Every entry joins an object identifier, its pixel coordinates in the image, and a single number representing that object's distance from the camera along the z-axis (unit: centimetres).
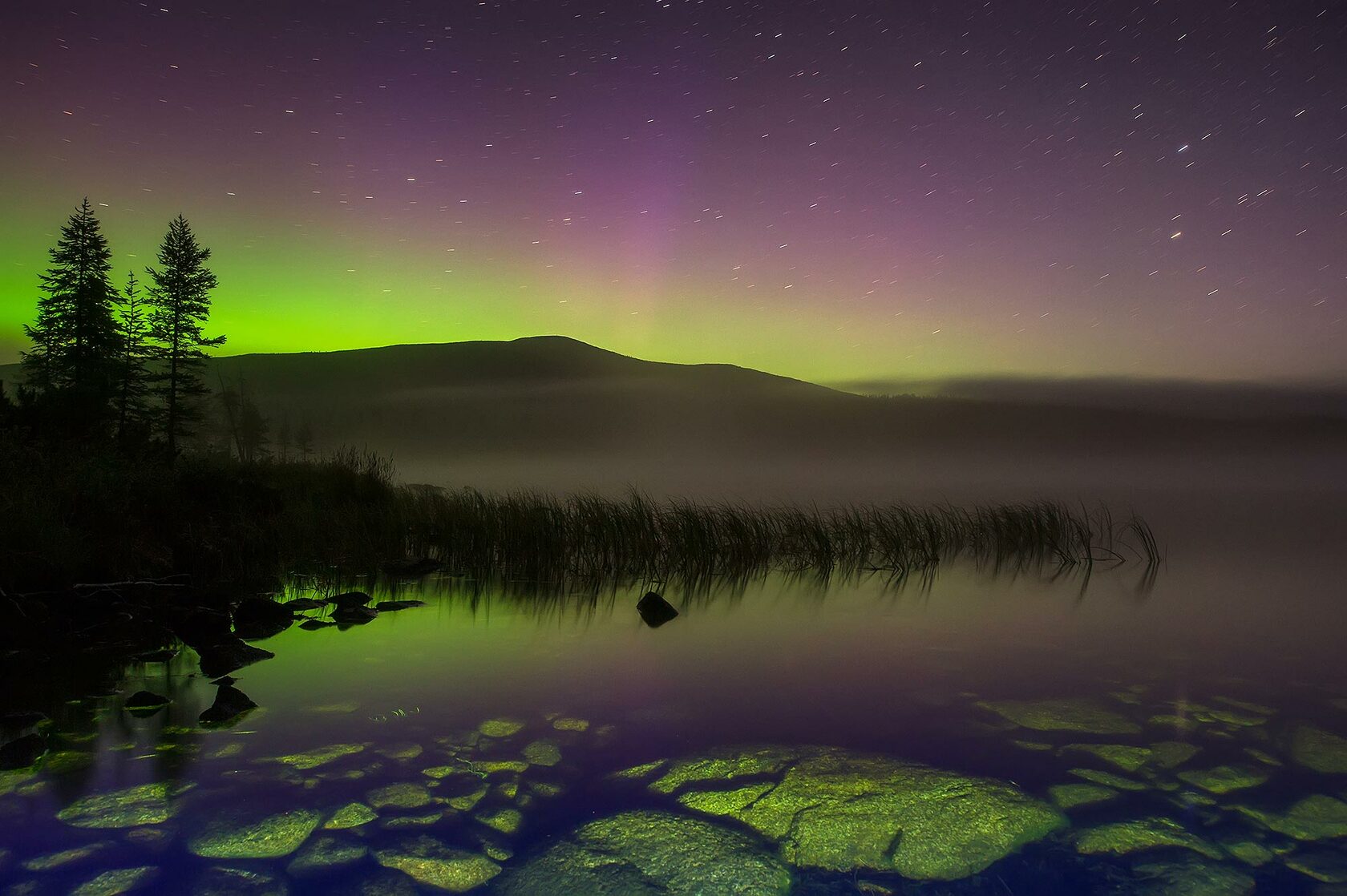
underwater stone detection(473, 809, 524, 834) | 561
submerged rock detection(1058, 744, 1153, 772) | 702
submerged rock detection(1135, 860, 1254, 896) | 498
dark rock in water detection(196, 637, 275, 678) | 904
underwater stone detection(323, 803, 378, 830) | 557
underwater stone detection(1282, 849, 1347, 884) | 512
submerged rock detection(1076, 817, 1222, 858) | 549
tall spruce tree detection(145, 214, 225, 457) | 3778
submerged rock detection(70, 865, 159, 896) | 471
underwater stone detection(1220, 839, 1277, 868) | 534
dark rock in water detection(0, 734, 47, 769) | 614
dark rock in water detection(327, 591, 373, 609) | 1226
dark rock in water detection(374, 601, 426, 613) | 1274
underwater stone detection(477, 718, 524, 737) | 761
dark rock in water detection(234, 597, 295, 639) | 1079
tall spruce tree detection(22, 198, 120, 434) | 3425
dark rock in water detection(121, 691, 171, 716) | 752
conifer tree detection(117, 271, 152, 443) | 3509
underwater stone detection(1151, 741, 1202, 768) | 705
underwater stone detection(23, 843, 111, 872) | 490
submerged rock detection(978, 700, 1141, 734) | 805
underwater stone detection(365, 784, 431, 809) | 588
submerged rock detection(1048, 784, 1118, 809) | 624
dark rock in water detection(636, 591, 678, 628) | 1250
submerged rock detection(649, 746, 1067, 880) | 536
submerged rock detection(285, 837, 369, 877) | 503
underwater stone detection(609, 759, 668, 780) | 666
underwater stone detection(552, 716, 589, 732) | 789
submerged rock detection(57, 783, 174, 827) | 547
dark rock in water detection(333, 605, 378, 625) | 1176
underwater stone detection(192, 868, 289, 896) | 477
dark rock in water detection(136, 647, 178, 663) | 930
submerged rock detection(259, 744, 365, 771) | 659
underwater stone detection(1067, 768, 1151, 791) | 654
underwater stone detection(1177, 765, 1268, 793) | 653
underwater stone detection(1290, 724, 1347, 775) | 705
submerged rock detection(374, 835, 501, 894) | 494
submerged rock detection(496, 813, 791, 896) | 489
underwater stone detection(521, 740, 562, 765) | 693
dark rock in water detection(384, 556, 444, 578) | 1606
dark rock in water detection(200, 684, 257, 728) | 739
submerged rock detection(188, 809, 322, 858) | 519
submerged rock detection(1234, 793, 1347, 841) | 575
